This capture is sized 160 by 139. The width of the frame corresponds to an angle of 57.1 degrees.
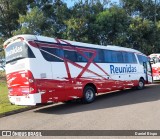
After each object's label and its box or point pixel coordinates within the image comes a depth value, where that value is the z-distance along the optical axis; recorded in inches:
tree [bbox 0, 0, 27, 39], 572.2
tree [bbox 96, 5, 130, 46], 558.1
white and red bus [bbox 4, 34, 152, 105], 236.0
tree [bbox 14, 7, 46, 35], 500.0
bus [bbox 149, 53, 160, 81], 500.9
